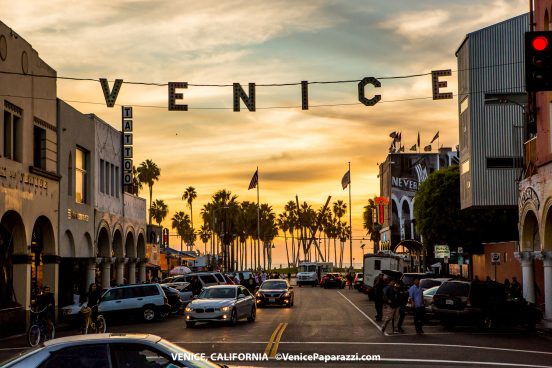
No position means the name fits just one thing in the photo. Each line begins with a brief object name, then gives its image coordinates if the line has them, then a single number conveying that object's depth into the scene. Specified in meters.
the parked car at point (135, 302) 34.22
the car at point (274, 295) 44.38
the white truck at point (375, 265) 60.47
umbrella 67.75
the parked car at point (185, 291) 45.55
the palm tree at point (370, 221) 152.43
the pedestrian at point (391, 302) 27.28
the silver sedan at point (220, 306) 30.12
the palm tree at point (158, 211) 151.38
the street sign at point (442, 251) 52.44
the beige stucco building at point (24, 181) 31.48
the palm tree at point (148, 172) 123.00
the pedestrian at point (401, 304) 27.62
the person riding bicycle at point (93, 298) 27.02
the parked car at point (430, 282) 37.62
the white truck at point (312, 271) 97.31
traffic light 12.89
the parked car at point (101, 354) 9.35
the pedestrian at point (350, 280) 87.38
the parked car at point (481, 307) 29.17
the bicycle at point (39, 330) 25.45
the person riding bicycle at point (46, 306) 26.33
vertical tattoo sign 50.53
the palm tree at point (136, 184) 117.20
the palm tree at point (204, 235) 182.75
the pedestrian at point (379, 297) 32.56
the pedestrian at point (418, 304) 26.94
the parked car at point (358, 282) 73.16
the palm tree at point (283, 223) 174.75
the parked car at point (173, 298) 39.62
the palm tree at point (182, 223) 173.38
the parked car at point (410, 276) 45.31
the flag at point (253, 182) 93.94
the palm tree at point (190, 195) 156.12
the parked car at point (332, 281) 85.88
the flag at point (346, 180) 111.01
